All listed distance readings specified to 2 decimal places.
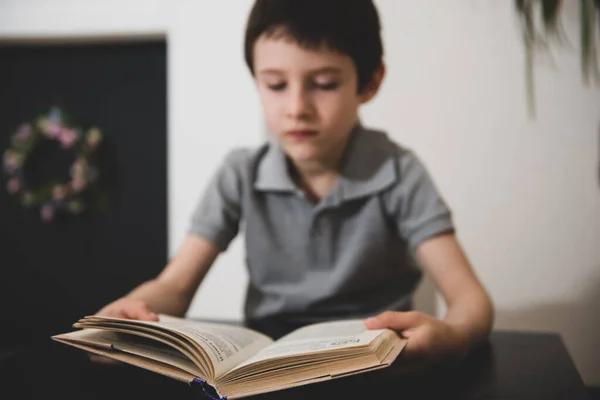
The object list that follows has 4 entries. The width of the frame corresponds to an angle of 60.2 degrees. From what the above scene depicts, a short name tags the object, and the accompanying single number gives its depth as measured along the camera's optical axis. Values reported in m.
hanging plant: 0.97
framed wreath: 2.01
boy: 0.77
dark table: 0.51
